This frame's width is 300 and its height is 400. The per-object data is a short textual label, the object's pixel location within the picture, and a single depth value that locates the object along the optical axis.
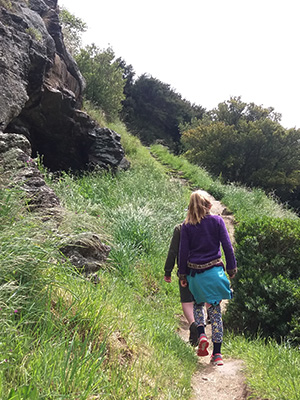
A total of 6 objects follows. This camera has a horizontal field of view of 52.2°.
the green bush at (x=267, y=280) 3.56
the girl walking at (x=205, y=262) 3.12
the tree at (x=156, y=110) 32.72
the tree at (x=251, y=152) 19.41
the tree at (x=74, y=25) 18.42
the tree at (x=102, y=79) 15.99
